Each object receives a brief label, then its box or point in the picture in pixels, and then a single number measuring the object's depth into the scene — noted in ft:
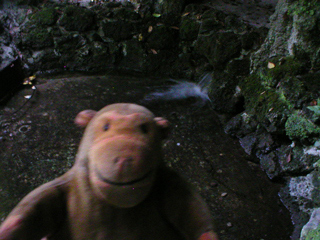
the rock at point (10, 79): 16.94
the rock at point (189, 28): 18.51
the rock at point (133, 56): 19.66
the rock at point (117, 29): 19.53
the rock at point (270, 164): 12.86
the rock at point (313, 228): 7.83
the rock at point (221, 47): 16.46
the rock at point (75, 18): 19.42
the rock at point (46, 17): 19.44
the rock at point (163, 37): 19.19
